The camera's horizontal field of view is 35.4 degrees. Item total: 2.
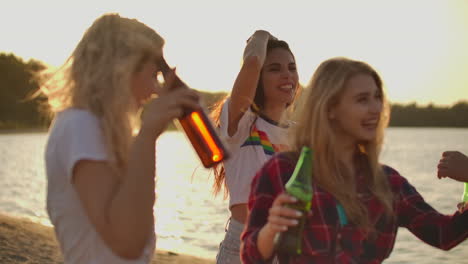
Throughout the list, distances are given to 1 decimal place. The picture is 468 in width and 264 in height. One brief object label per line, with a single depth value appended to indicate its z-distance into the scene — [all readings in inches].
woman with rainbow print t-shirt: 162.4
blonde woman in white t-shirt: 85.7
